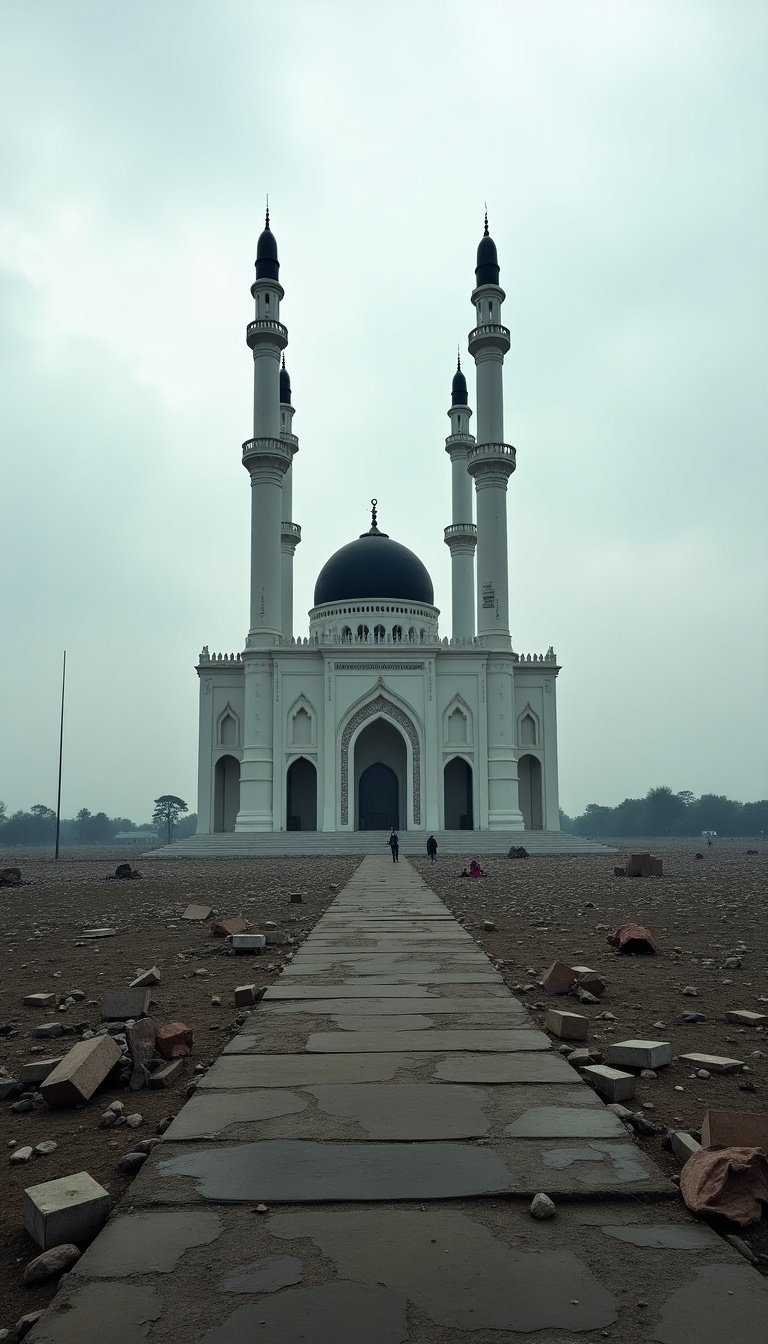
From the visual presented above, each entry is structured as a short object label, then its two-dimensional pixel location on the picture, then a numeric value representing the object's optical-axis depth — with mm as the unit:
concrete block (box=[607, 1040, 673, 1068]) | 4105
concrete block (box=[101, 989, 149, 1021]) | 5258
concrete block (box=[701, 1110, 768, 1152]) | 2938
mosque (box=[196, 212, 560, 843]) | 34219
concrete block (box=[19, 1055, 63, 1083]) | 4109
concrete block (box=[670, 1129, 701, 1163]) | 2977
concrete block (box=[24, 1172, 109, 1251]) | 2521
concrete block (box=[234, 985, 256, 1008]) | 5469
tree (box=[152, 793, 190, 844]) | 102588
